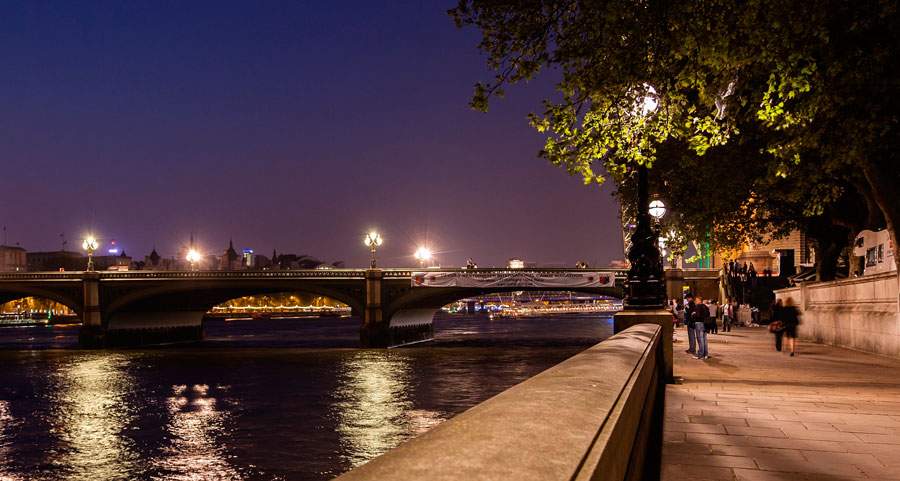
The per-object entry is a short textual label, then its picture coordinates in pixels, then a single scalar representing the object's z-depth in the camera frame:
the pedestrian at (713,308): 43.16
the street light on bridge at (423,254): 80.08
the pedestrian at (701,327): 18.98
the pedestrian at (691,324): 21.11
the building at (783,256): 60.25
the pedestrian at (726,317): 37.50
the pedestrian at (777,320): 21.30
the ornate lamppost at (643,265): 13.12
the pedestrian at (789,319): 20.98
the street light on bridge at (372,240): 63.59
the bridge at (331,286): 62.59
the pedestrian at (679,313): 39.89
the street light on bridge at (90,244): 69.62
